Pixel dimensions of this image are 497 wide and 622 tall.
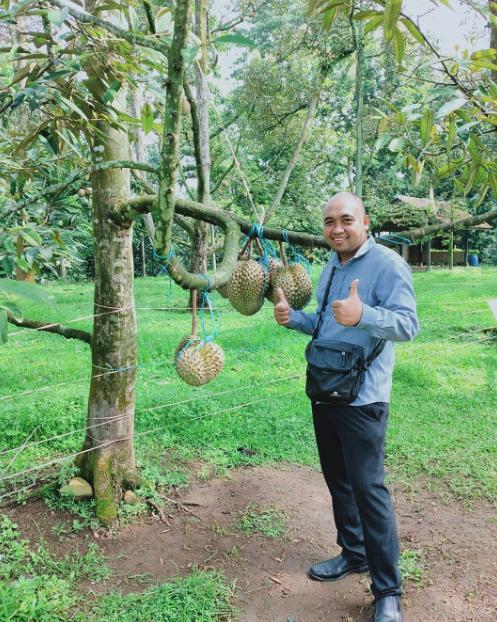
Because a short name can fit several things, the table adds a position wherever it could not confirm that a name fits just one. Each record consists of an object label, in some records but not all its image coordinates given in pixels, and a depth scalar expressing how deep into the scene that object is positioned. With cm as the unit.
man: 198
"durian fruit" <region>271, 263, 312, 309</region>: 218
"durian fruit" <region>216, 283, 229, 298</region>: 215
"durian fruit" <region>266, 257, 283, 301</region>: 222
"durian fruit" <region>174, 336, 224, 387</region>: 212
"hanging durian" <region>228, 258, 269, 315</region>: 210
